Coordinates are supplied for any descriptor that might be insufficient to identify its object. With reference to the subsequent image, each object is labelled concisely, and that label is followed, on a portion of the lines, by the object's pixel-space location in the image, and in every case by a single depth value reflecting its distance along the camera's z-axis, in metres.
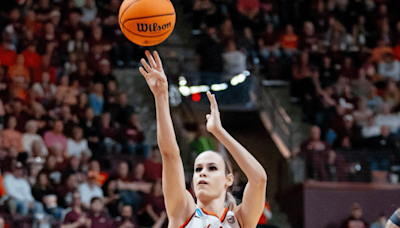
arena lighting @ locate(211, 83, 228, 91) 21.05
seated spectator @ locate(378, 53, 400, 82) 23.03
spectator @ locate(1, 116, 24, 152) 16.92
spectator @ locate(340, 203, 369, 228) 17.09
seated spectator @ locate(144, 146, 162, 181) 17.45
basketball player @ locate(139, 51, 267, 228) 6.25
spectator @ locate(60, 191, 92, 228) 14.95
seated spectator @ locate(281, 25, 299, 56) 23.54
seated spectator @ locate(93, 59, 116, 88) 20.44
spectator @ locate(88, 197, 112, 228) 15.23
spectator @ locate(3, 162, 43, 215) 15.05
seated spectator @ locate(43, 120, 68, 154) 17.55
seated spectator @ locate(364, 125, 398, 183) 18.23
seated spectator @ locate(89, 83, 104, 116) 19.70
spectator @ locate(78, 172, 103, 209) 16.20
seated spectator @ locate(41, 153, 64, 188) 16.16
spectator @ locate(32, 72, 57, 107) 19.06
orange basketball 8.14
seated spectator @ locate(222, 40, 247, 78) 21.58
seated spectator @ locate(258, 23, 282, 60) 23.05
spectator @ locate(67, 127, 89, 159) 17.69
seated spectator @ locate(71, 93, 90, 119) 19.02
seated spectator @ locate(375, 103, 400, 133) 20.78
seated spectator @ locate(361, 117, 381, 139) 20.33
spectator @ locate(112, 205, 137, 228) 15.46
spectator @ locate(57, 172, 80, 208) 15.74
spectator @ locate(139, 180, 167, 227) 16.14
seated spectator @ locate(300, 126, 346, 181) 18.12
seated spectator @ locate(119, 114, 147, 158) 18.55
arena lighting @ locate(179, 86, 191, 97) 20.94
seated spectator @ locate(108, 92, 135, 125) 19.58
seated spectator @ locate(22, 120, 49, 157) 17.08
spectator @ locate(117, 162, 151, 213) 16.23
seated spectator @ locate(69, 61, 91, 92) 20.34
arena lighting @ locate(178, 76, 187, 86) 20.89
